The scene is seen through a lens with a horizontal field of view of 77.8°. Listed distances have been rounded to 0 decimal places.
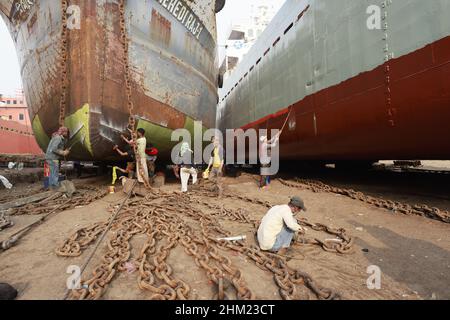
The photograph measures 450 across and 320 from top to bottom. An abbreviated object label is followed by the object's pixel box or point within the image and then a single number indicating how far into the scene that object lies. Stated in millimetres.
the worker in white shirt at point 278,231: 3152
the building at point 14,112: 37750
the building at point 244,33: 22500
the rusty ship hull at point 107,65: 5441
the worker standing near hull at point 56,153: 5867
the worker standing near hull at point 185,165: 6938
